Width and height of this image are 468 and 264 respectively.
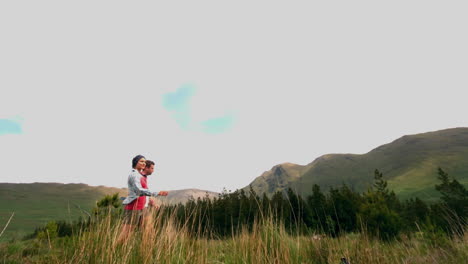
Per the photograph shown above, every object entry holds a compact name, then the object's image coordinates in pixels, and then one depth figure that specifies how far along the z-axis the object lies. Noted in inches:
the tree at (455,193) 1705.2
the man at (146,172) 206.8
